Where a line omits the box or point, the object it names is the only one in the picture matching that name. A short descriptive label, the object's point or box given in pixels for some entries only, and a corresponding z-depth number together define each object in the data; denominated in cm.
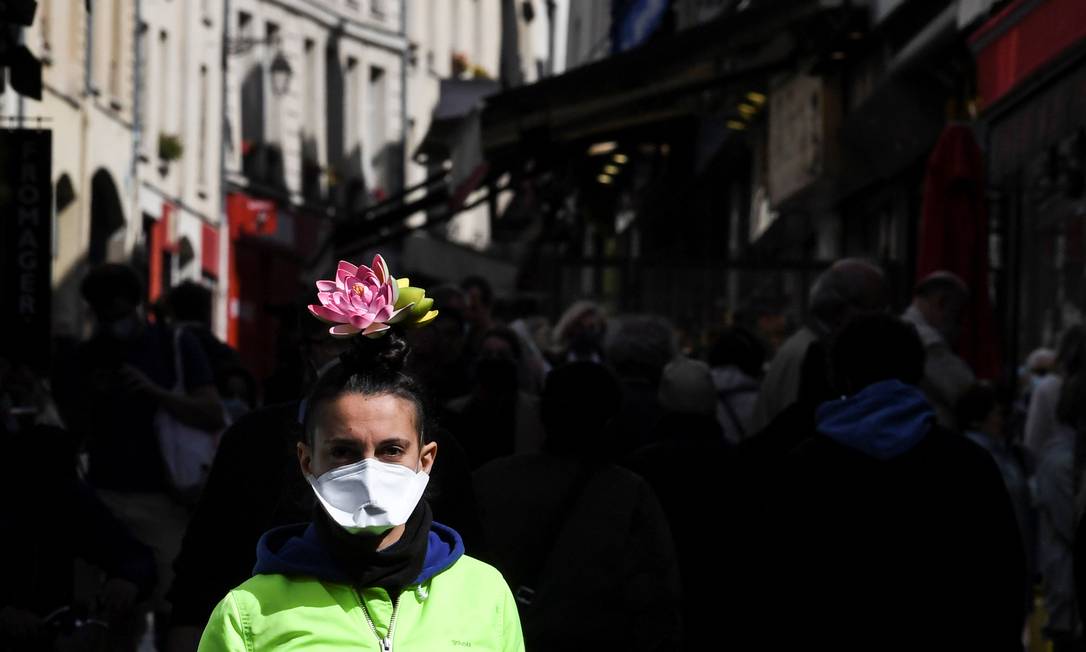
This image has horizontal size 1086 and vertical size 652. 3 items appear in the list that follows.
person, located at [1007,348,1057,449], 2326
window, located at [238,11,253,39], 6999
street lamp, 6431
